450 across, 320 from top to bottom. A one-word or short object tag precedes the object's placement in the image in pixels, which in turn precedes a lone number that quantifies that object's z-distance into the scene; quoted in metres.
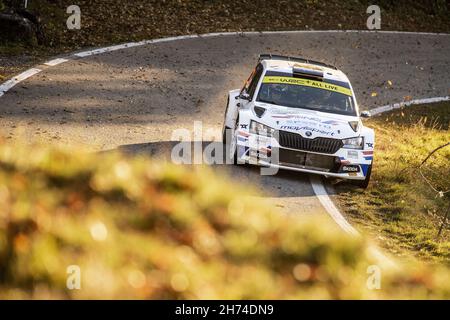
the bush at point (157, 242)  12.39
